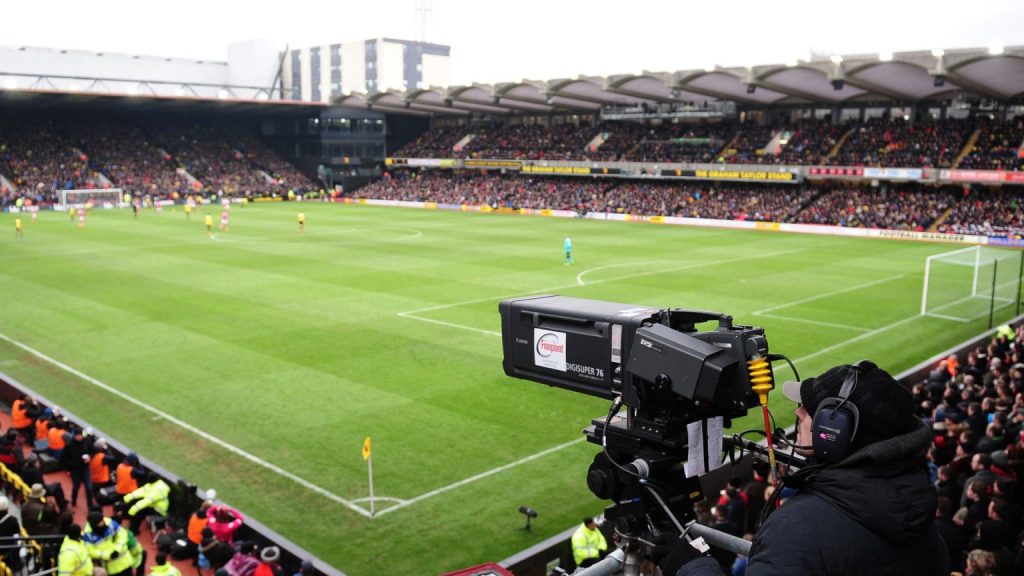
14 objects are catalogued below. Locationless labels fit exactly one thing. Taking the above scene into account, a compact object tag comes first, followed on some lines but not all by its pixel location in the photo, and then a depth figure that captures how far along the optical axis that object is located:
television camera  3.43
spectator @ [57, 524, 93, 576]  9.00
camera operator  2.76
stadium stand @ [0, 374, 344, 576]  9.90
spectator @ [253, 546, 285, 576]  9.20
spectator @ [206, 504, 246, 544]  11.03
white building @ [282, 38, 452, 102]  129.25
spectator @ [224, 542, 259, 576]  9.30
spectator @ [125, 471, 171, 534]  11.84
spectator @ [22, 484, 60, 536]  10.49
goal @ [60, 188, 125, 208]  69.06
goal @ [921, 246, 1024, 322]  28.06
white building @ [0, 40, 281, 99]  88.75
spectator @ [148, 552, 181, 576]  8.83
